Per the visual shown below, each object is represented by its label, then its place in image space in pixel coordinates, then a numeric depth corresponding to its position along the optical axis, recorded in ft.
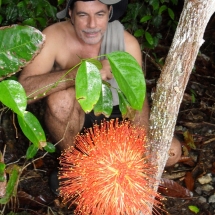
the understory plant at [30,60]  3.35
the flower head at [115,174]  4.07
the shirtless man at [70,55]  6.41
